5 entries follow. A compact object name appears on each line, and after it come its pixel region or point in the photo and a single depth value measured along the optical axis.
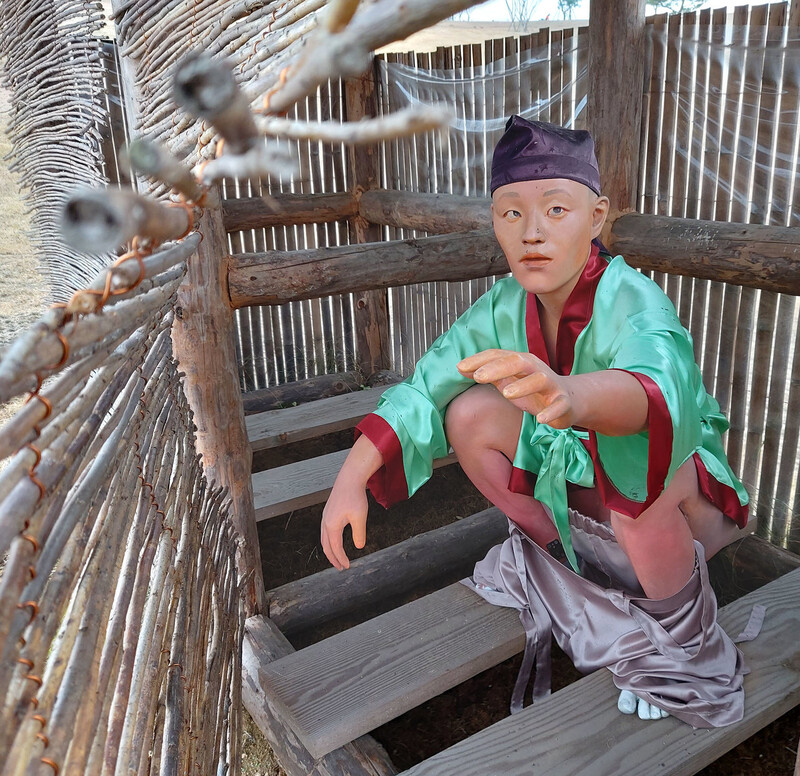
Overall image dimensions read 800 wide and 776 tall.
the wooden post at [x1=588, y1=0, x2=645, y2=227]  2.52
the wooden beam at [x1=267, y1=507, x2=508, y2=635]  2.38
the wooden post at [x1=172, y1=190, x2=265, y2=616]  1.91
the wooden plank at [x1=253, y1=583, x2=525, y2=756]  1.74
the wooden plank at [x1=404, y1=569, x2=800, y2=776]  1.57
